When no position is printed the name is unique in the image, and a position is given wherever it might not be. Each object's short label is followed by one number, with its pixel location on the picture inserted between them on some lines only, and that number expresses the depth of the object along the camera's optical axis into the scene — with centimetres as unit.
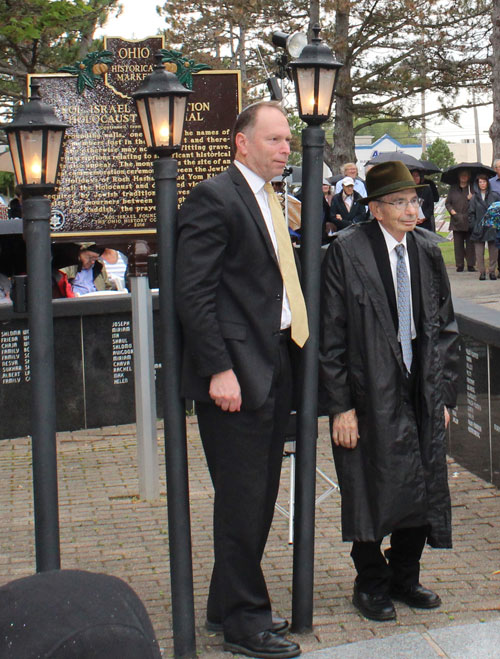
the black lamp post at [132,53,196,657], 425
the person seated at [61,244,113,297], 1044
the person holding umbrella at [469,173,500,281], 1641
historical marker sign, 706
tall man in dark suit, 406
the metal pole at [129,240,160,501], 714
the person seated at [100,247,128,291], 1122
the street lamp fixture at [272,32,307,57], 1341
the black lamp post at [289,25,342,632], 448
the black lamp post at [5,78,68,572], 433
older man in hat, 445
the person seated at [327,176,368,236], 1591
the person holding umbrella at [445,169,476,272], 1756
